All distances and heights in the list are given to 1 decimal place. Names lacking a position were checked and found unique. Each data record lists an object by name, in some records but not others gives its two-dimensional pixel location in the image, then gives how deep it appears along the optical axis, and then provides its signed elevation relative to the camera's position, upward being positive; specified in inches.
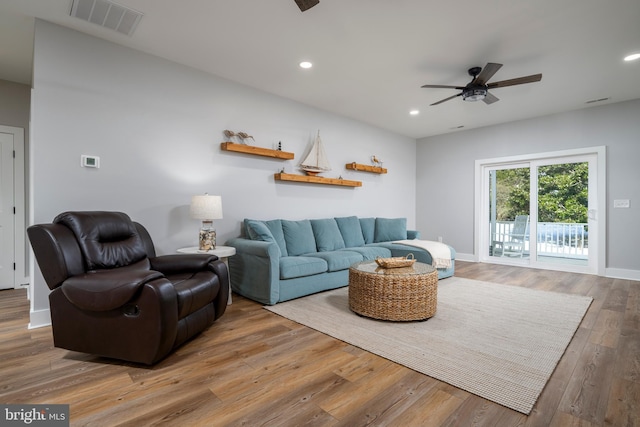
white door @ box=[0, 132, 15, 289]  154.0 -0.9
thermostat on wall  114.3 +18.8
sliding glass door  201.5 +0.9
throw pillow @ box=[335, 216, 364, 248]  193.9 -11.6
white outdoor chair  226.8 -18.8
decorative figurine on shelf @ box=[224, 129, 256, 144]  153.9 +39.2
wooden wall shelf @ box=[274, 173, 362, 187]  175.5 +20.4
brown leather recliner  76.0 -22.1
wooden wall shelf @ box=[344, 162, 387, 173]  216.2 +32.7
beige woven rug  74.4 -39.2
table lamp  127.3 -0.4
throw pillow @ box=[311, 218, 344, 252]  175.8 -12.9
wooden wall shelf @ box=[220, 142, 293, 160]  151.2 +32.2
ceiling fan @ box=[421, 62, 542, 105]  121.9 +55.1
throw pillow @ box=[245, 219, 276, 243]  143.9 -8.8
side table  124.0 -15.9
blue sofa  131.7 -21.3
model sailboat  186.5 +31.7
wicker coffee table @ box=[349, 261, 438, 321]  108.7 -28.9
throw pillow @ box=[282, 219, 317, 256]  160.2 -13.3
